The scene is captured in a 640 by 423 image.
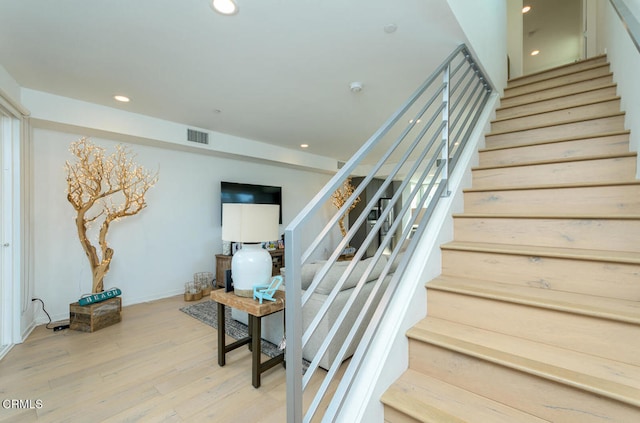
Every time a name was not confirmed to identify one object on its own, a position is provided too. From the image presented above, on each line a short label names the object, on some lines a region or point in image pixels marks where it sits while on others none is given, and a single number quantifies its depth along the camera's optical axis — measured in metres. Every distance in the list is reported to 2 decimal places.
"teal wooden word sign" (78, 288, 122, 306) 2.80
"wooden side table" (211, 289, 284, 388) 1.83
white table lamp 1.84
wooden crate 2.75
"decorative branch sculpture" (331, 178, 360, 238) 6.34
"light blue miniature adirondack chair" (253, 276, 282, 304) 1.88
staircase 0.91
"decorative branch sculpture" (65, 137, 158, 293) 2.92
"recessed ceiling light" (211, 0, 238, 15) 1.63
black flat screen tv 4.53
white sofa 2.07
